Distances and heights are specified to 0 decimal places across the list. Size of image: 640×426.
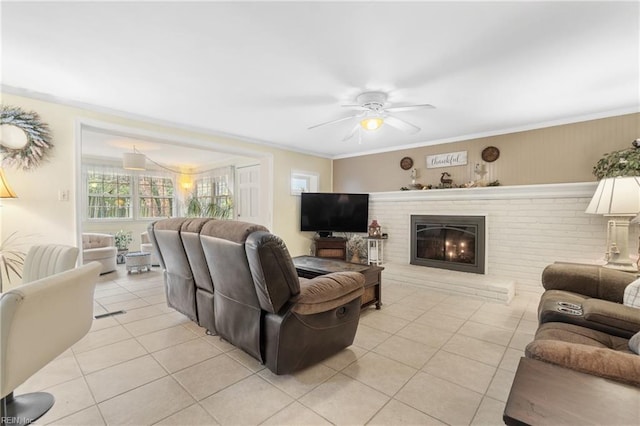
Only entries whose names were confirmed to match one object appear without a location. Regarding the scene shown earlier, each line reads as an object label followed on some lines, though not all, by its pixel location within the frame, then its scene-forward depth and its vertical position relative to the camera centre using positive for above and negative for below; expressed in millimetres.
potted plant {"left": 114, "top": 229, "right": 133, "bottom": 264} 6491 -697
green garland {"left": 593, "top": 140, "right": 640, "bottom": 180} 2968 +523
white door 5742 +348
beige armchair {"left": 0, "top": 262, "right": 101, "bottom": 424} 1116 -532
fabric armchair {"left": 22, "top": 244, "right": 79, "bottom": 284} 2023 -368
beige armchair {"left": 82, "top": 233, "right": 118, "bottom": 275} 4857 -690
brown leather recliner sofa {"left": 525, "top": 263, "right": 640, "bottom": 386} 1040 -594
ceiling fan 2844 +1092
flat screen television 5613 -21
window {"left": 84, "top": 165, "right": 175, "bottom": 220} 6467 +394
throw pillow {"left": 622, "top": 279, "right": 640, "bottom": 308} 1838 -541
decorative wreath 2742 +704
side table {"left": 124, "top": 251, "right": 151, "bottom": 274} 5062 -915
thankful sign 4617 +863
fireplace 4344 -502
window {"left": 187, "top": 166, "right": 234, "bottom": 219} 6645 +357
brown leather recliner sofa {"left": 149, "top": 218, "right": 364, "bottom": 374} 1808 -607
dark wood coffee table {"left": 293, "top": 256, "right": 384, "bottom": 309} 3244 -709
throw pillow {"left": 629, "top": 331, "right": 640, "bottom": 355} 1292 -614
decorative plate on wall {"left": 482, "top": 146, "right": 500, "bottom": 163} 4277 +871
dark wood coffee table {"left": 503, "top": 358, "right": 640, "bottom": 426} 805 -579
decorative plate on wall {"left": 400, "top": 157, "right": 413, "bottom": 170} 5188 +883
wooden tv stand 5551 -704
